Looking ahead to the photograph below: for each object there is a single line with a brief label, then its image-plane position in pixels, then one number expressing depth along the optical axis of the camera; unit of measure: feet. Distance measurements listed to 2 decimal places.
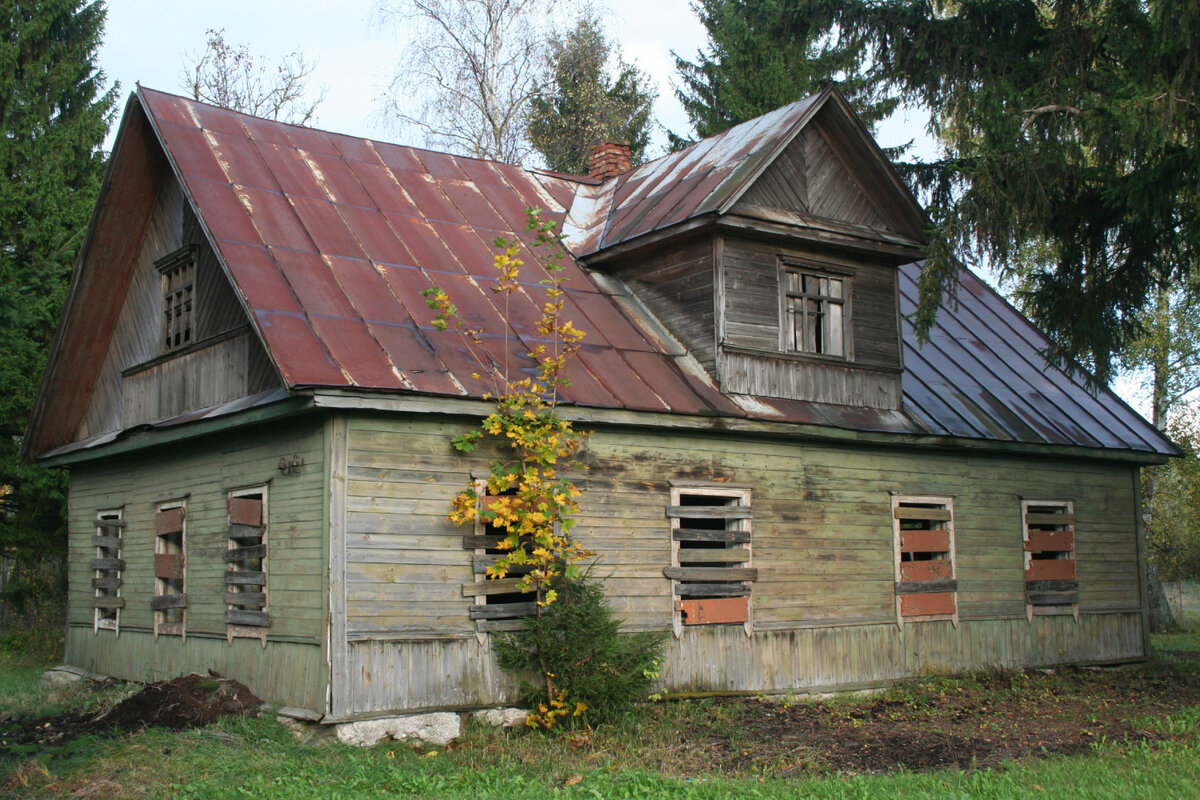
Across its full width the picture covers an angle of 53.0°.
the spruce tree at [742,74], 84.64
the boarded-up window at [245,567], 37.93
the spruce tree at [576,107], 104.58
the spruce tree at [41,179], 64.90
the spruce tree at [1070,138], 40.47
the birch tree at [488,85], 98.02
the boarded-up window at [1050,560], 51.85
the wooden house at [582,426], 35.78
